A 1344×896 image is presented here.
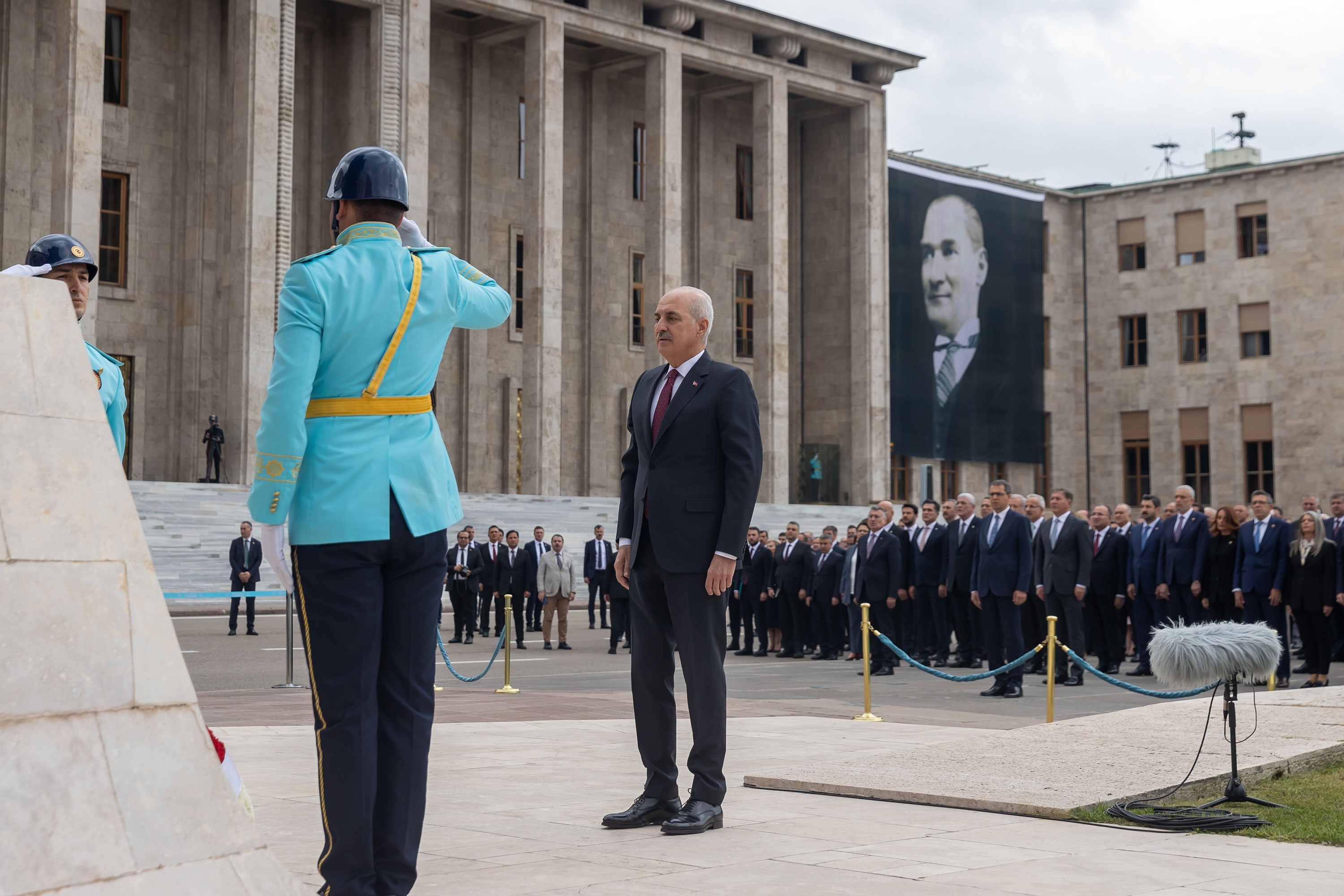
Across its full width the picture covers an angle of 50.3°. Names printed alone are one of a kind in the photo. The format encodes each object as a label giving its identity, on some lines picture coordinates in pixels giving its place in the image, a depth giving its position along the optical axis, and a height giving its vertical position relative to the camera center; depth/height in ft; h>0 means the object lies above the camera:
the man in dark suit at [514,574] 72.33 -3.02
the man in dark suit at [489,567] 72.90 -2.67
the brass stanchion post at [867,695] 34.81 -4.50
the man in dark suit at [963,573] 54.34 -2.26
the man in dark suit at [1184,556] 51.47 -1.52
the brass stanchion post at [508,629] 43.93 -3.52
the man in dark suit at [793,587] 63.62 -3.29
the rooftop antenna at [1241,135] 188.03 +49.78
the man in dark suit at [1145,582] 52.90 -2.55
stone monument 9.21 -1.14
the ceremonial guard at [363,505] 12.85 +0.09
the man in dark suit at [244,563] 72.49 -2.43
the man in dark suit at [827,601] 61.82 -3.77
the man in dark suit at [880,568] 56.85 -2.14
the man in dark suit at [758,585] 66.28 -3.32
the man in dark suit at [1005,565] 46.44 -1.67
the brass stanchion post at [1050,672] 32.99 -3.68
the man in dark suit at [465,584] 71.20 -3.46
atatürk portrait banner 159.22 +22.64
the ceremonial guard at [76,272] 15.52 +2.67
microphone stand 19.56 -3.81
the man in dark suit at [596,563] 79.77 -2.75
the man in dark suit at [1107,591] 53.57 -2.91
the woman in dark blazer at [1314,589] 46.93 -2.49
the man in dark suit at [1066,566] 47.24 -1.73
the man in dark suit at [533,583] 74.64 -3.55
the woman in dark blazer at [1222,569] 50.83 -1.99
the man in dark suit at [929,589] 57.00 -3.02
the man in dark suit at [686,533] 18.26 -0.24
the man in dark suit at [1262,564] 48.11 -1.70
